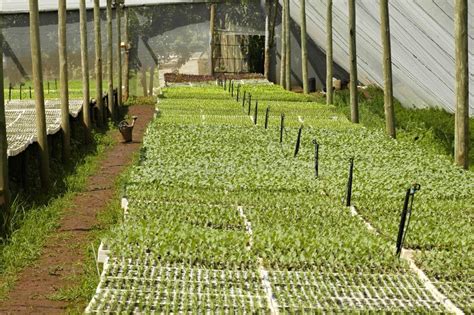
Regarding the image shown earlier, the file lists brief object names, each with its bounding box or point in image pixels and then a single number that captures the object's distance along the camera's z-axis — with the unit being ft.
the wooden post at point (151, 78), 140.05
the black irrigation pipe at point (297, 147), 58.13
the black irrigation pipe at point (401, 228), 33.09
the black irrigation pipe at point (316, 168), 49.55
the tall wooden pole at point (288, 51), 125.49
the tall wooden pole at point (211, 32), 141.49
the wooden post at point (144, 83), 139.85
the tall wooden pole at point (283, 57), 130.62
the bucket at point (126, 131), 82.38
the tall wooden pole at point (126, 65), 131.95
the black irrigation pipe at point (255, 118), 77.99
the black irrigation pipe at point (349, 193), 41.78
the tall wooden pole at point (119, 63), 114.11
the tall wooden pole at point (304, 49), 117.62
